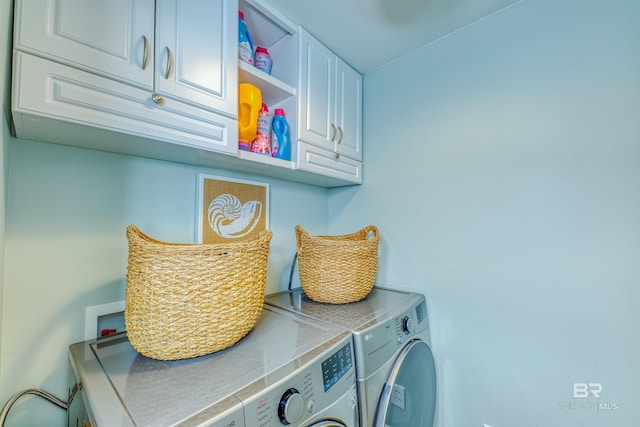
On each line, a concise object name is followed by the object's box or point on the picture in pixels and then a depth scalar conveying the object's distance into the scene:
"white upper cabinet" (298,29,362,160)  1.30
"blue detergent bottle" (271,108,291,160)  1.25
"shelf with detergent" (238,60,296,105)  1.11
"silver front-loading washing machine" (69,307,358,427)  0.54
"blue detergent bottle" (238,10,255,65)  1.12
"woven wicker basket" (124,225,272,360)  0.69
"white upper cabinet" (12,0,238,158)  0.62
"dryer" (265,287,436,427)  0.90
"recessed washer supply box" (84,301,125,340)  0.91
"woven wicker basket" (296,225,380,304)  1.21
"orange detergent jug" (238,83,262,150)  1.08
